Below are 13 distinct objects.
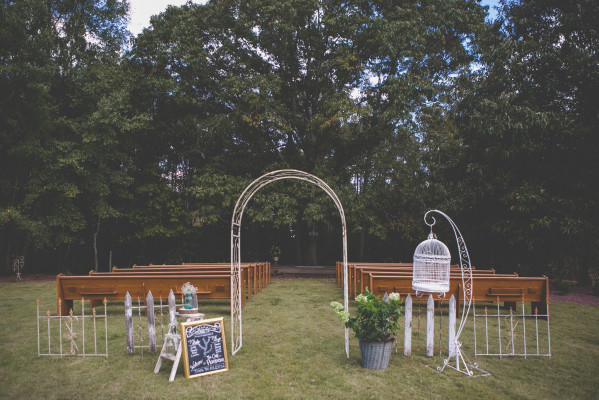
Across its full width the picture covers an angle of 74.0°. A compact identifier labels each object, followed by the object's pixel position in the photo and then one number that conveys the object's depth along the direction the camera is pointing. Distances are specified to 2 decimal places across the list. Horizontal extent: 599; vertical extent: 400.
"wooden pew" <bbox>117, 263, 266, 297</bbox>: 9.79
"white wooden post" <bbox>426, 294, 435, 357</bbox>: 5.21
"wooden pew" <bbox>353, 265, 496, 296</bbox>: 8.95
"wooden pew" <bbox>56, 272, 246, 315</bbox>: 7.57
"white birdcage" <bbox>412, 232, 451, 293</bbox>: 5.13
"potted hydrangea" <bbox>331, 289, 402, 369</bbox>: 4.72
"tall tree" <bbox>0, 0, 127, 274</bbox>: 14.51
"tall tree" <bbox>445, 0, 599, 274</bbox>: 11.03
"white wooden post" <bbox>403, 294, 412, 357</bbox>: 5.08
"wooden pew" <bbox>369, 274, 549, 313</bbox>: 7.54
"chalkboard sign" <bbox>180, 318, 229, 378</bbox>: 4.51
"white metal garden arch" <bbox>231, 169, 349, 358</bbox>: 5.28
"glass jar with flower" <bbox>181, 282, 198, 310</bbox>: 4.91
